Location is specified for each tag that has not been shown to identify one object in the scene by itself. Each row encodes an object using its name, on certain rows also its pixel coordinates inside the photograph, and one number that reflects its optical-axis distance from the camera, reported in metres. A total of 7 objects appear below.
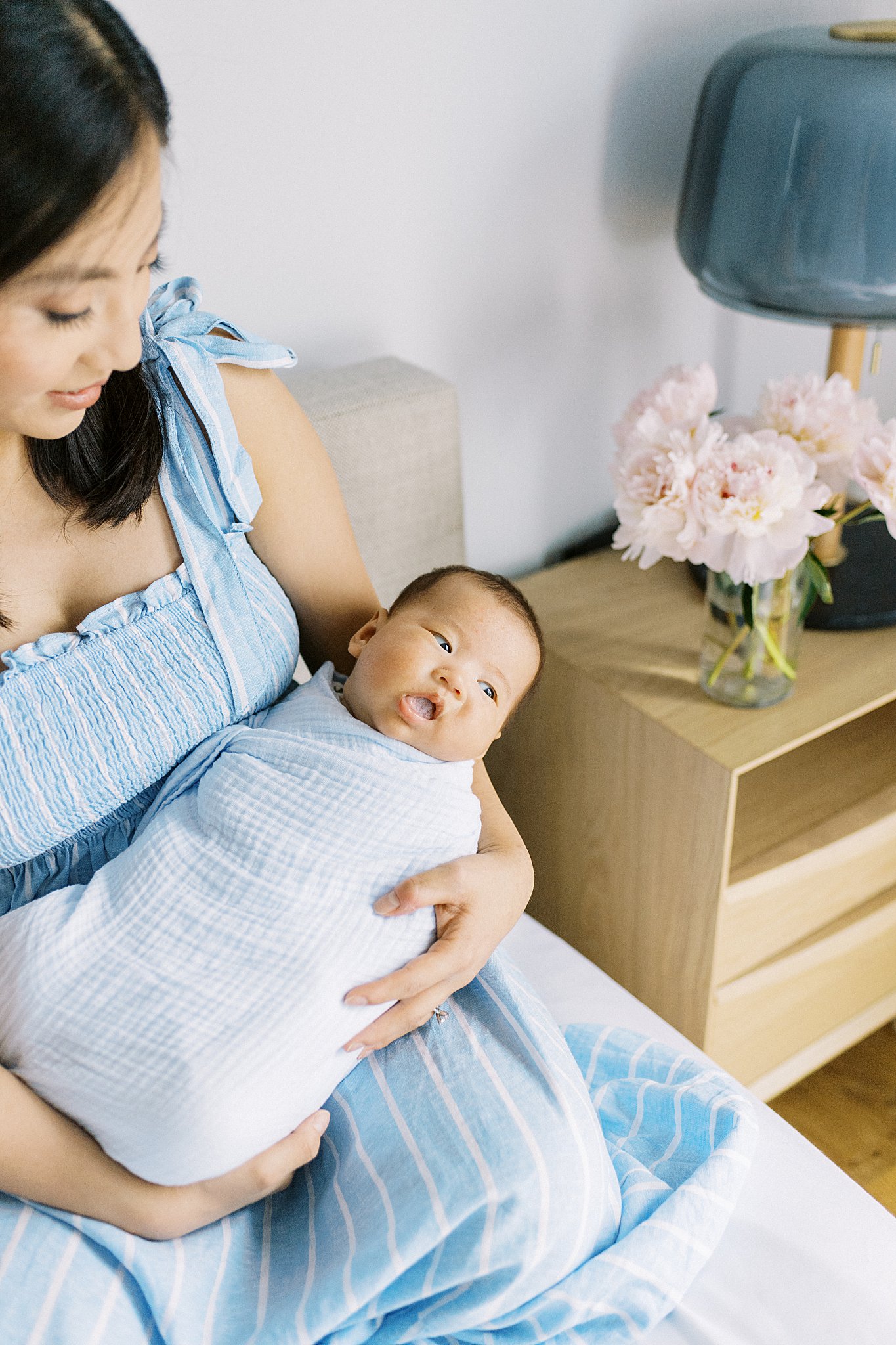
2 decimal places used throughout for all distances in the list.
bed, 0.81
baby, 0.75
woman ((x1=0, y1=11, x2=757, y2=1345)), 0.69
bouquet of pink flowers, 1.06
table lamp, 1.16
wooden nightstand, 1.25
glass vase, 1.18
